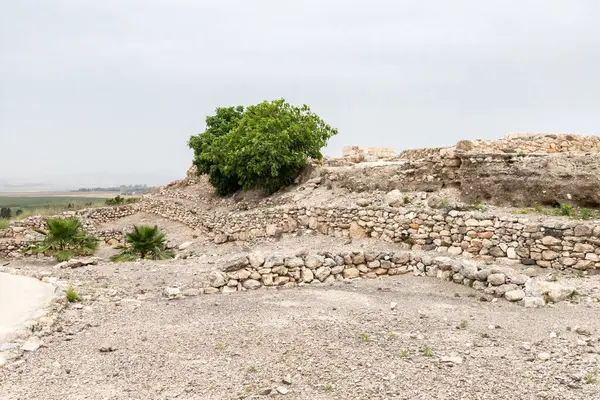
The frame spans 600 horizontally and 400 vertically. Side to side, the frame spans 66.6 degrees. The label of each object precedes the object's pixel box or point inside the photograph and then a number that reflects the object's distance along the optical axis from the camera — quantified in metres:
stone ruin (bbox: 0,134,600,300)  9.18
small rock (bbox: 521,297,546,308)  7.20
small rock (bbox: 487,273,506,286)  7.92
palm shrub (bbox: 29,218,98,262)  16.61
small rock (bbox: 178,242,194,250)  18.90
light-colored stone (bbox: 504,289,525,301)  7.46
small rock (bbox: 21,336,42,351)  5.58
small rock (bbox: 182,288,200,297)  8.34
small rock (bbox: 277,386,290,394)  4.56
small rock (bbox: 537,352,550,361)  5.26
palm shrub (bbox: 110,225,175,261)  15.17
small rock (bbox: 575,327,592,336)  5.93
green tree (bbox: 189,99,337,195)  18.11
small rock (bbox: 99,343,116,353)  5.59
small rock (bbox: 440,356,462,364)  5.17
